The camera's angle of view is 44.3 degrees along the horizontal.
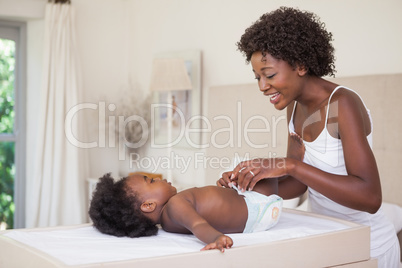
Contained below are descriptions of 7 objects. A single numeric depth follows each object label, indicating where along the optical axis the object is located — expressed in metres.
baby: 1.56
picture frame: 3.92
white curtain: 4.30
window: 4.50
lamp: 3.70
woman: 1.49
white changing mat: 1.25
